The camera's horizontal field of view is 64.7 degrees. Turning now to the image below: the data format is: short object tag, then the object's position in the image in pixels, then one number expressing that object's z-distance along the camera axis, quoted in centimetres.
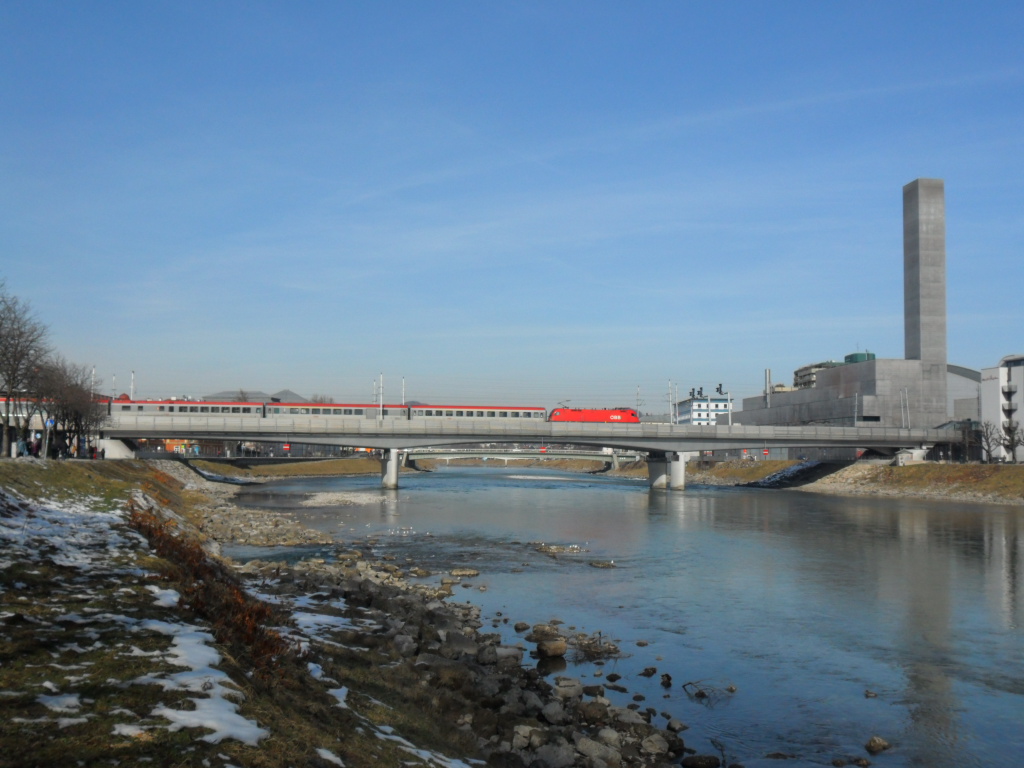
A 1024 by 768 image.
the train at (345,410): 10088
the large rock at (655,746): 1301
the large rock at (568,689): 1520
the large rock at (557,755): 1169
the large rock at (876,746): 1373
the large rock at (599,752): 1209
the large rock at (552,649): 1883
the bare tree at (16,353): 5041
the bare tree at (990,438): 9469
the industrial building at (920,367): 11894
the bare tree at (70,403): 6250
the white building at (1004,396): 9800
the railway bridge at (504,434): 8244
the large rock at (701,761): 1280
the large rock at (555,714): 1364
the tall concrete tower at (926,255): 11869
